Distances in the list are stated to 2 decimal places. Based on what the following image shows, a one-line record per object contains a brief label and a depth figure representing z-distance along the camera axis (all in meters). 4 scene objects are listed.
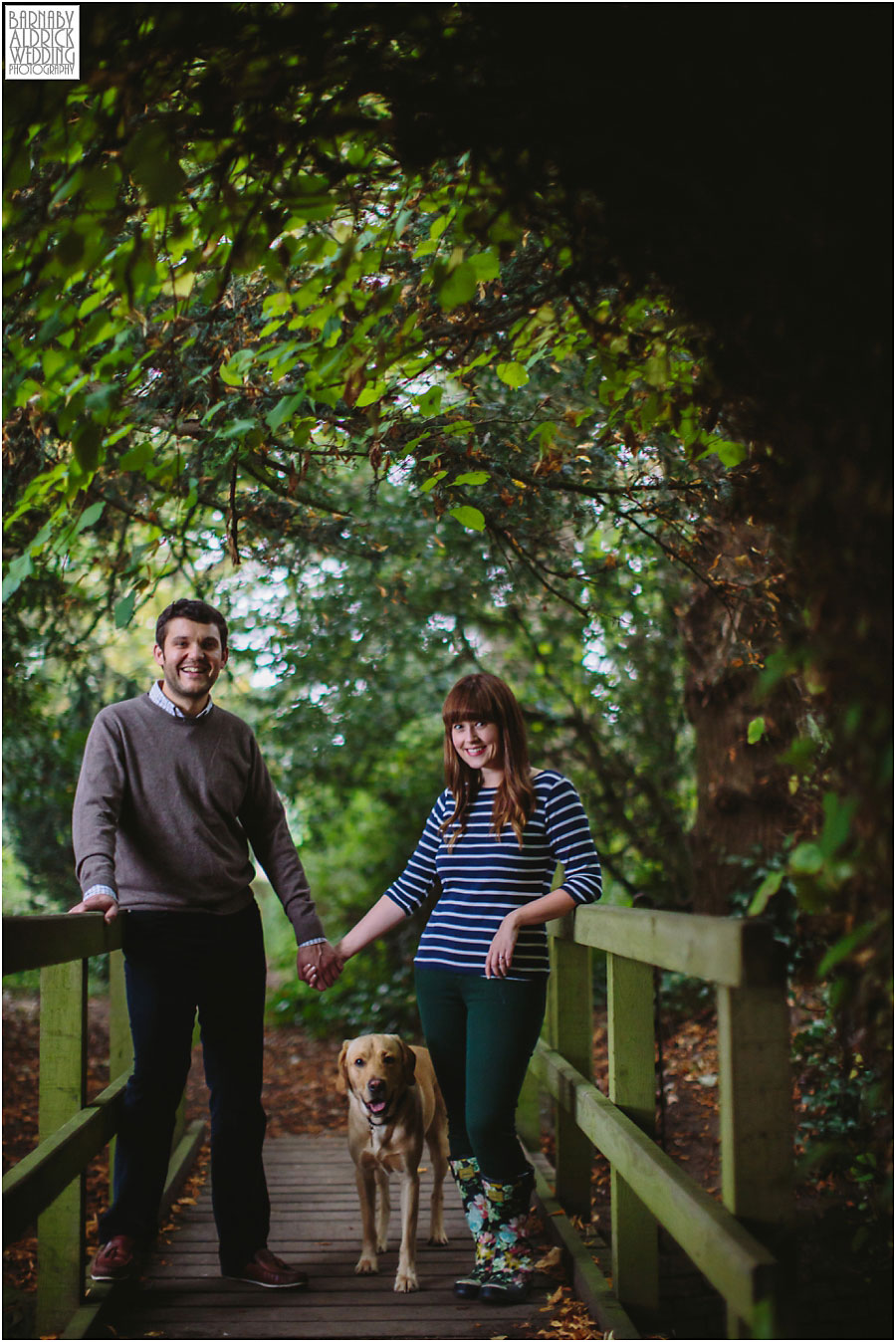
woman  3.10
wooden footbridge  1.83
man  3.23
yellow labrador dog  3.46
